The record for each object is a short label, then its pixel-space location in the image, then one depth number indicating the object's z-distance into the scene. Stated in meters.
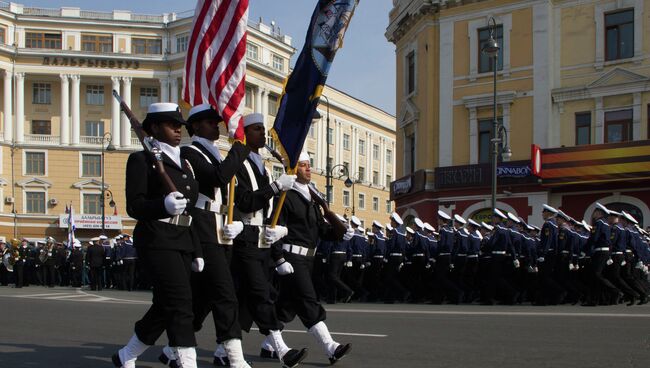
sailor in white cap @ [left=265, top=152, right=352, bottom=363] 7.58
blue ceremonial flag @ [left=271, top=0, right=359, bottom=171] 8.27
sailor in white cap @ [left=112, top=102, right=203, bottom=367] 6.00
